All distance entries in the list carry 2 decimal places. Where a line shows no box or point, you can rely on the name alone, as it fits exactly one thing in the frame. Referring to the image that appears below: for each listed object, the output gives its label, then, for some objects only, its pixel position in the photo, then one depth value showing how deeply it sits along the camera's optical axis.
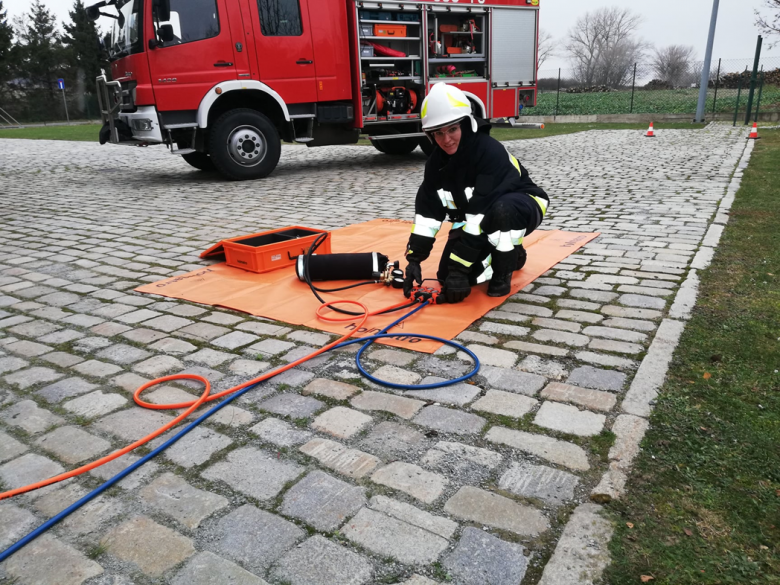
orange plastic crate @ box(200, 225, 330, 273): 4.69
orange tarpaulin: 3.61
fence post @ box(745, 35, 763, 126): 17.31
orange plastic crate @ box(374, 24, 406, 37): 10.48
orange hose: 2.14
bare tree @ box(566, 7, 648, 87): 56.19
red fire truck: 8.70
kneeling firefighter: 3.80
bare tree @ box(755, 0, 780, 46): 22.66
